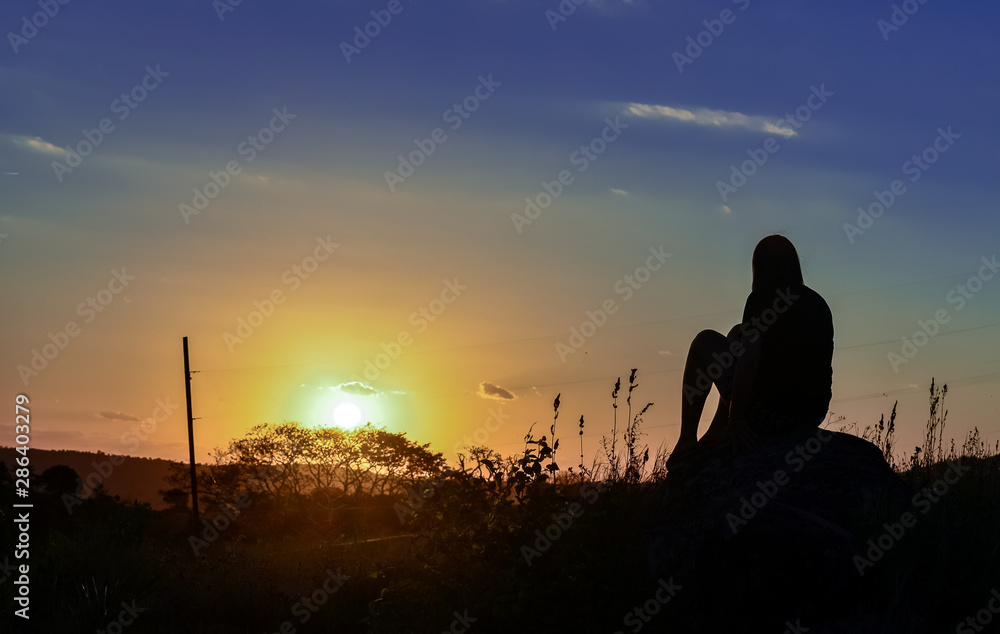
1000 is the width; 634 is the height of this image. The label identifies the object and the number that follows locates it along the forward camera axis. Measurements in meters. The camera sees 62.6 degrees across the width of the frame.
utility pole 29.56
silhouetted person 7.05
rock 5.51
